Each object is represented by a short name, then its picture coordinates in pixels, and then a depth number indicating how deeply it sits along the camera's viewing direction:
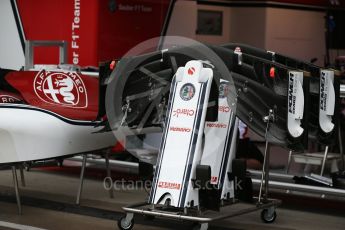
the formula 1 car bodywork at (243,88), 10.68
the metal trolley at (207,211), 10.10
